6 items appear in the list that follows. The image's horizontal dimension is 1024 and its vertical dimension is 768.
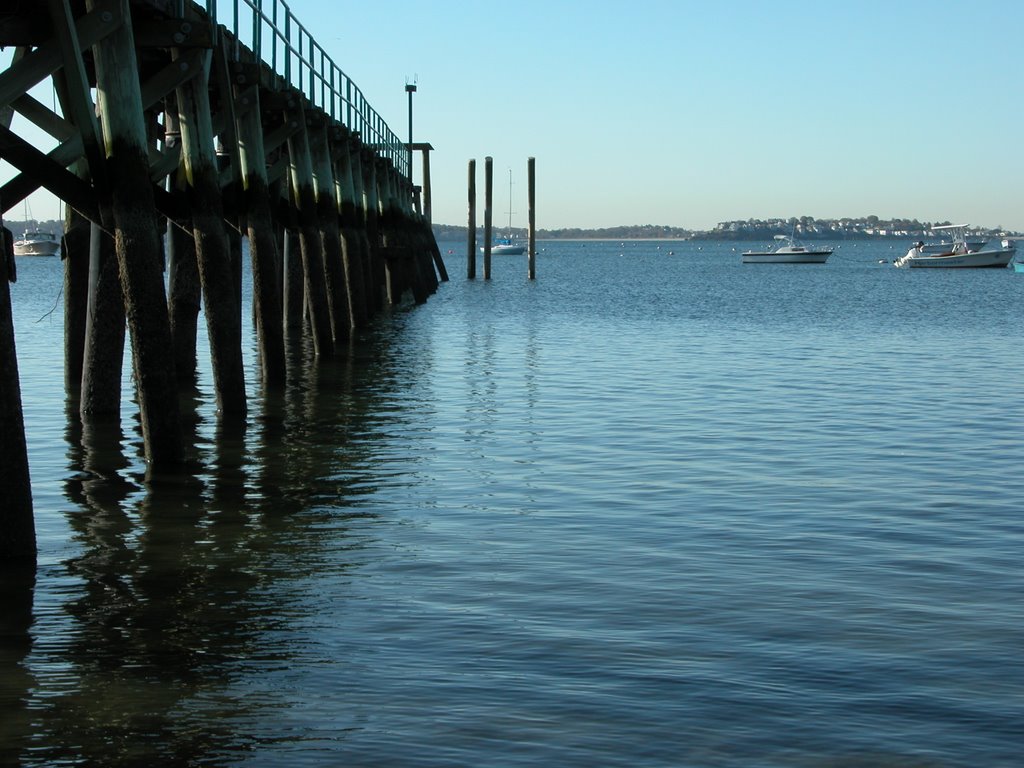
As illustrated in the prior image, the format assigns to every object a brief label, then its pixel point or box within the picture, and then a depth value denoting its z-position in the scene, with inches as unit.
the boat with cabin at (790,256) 4709.6
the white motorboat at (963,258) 3932.1
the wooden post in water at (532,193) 2930.6
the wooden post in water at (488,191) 2783.0
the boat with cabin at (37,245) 4909.0
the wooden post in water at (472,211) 2773.1
